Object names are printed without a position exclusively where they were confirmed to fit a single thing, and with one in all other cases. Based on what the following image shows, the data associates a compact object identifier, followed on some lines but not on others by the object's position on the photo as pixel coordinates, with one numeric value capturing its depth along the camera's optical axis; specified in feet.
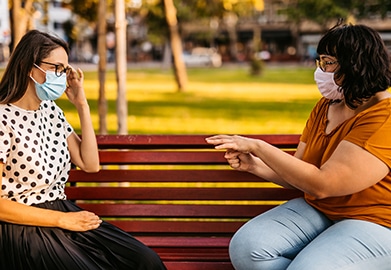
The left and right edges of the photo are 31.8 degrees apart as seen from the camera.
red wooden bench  13.30
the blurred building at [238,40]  230.27
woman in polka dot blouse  10.34
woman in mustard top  9.71
